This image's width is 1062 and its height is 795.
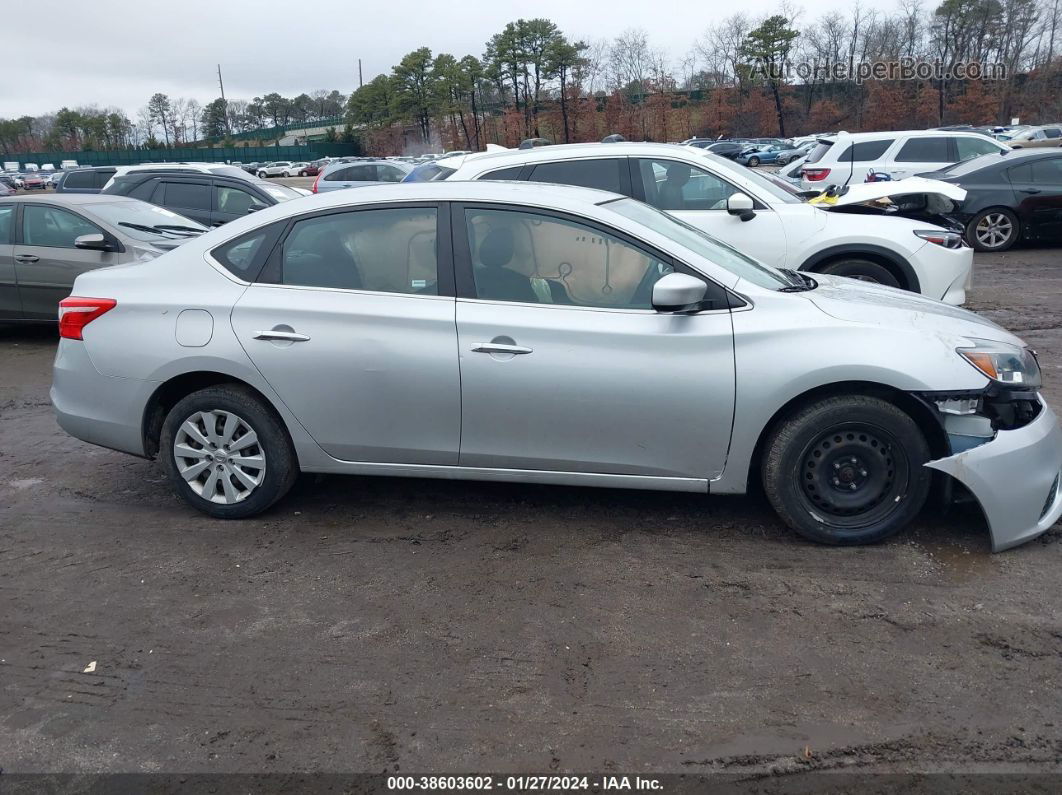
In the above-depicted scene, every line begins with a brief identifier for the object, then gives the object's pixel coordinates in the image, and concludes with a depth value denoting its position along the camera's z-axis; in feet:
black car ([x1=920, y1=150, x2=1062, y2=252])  42.91
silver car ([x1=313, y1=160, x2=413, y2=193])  79.92
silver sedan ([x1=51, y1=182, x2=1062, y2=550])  13.29
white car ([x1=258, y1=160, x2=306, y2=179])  216.54
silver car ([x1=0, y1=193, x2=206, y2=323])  29.99
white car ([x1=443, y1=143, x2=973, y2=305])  25.22
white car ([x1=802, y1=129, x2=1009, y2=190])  53.72
